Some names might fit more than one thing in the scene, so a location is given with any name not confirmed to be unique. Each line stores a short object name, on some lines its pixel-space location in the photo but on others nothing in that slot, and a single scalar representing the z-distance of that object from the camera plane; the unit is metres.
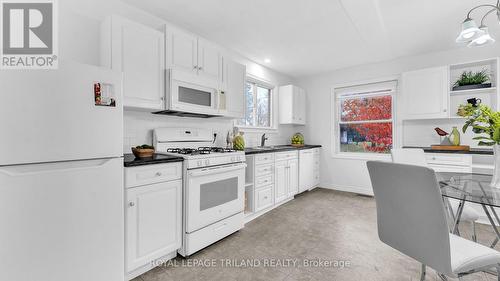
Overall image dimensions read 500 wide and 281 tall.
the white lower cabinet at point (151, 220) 1.69
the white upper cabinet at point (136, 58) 1.93
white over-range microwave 2.29
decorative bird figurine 3.33
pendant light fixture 1.74
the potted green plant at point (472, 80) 3.15
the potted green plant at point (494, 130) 1.57
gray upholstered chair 1.07
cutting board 3.05
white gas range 2.06
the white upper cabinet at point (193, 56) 2.32
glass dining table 1.34
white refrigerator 1.17
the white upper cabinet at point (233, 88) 2.92
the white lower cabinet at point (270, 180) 3.02
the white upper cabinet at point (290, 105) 4.42
